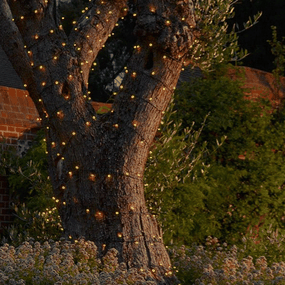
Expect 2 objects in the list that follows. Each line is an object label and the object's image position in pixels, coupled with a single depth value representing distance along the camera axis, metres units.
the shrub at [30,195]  16.42
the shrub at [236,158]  18.55
